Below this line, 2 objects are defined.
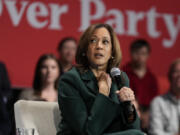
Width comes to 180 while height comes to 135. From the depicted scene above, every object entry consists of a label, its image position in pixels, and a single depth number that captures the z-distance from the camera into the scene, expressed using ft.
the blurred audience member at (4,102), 23.70
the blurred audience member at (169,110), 26.69
